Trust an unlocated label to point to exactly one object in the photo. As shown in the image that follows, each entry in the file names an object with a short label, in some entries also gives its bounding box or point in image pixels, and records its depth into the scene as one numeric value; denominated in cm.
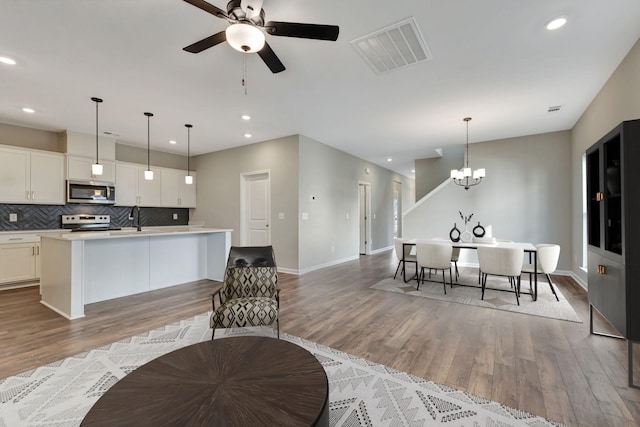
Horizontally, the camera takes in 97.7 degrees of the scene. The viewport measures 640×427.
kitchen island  332
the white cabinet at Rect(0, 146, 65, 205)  465
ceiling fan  177
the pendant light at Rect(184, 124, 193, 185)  516
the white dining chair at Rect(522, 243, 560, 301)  383
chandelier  478
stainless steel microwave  535
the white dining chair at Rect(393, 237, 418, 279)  492
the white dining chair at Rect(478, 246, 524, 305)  365
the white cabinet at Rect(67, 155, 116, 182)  529
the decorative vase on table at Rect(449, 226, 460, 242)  487
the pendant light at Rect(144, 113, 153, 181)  447
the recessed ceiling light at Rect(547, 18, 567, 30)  231
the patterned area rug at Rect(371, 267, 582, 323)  344
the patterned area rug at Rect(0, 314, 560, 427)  164
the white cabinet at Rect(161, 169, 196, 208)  683
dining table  381
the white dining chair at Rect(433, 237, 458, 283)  521
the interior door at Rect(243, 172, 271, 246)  611
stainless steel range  548
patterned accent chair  243
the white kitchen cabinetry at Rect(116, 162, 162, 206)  605
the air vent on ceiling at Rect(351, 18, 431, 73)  245
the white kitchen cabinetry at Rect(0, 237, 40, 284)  451
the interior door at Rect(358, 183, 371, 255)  846
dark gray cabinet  189
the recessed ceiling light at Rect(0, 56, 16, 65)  286
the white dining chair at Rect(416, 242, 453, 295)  430
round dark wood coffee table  108
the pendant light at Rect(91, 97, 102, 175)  408
